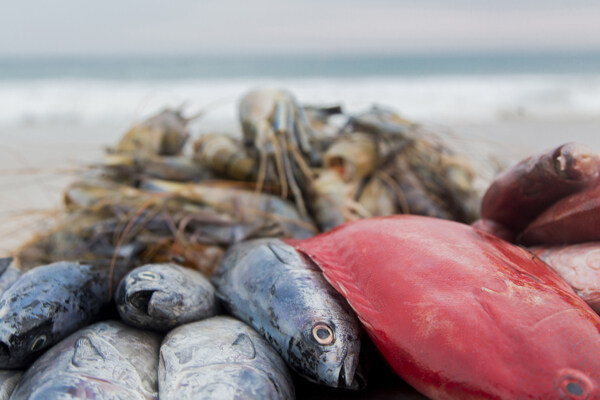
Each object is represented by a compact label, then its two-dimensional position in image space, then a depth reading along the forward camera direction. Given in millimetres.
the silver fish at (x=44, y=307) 434
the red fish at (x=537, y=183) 450
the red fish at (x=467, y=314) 370
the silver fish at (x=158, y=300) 457
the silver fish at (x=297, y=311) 415
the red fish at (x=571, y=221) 462
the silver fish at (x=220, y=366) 391
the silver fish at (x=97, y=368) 392
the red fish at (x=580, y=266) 446
